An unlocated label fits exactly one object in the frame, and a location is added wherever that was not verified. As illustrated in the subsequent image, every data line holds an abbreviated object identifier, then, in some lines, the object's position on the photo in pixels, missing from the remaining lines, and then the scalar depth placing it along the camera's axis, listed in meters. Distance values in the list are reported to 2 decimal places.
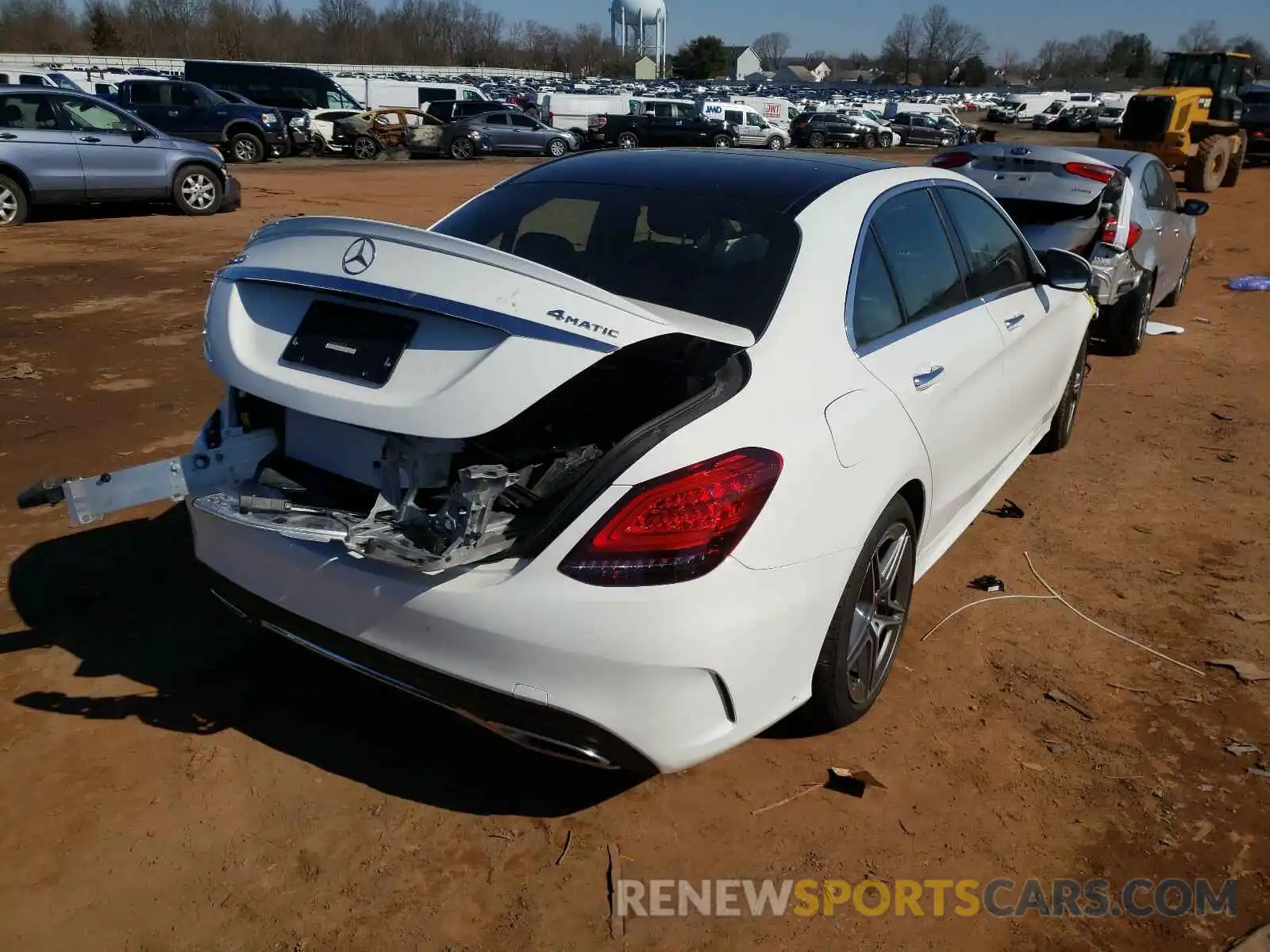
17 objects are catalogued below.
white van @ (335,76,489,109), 39.94
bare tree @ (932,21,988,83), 132.38
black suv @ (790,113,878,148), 43.25
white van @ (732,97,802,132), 47.88
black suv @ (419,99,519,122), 34.69
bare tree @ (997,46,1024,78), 151.50
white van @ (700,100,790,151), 39.66
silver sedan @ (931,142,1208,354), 7.79
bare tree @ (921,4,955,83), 132.75
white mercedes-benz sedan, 2.49
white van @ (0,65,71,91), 27.70
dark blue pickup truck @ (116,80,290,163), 24.81
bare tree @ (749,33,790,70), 174.25
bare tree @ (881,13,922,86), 132.62
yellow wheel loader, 21.36
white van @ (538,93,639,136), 36.91
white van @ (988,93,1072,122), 64.31
